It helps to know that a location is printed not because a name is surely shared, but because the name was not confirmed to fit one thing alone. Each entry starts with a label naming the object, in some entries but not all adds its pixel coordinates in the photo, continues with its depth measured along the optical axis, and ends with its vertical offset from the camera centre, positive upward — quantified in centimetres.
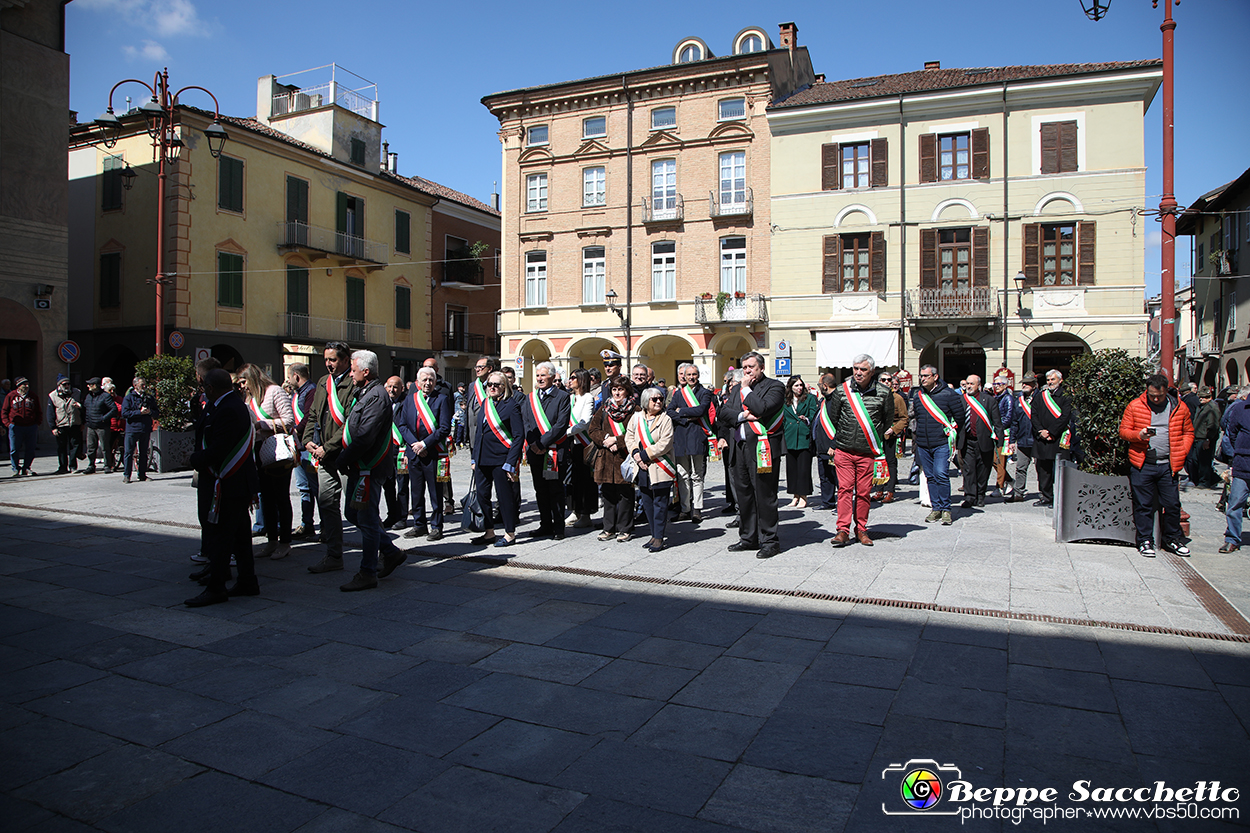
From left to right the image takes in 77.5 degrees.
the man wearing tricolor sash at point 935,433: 952 -25
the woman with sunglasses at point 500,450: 788 -37
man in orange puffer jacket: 728 -40
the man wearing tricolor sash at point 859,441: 789 -28
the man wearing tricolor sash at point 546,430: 811 -17
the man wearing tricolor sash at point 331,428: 661 -12
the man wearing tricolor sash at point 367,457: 611 -34
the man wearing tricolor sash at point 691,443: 973 -37
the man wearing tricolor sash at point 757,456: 755 -42
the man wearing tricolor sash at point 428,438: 858 -27
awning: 2570 +221
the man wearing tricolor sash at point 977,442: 1061 -40
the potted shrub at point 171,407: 1498 +15
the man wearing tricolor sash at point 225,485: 585 -54
